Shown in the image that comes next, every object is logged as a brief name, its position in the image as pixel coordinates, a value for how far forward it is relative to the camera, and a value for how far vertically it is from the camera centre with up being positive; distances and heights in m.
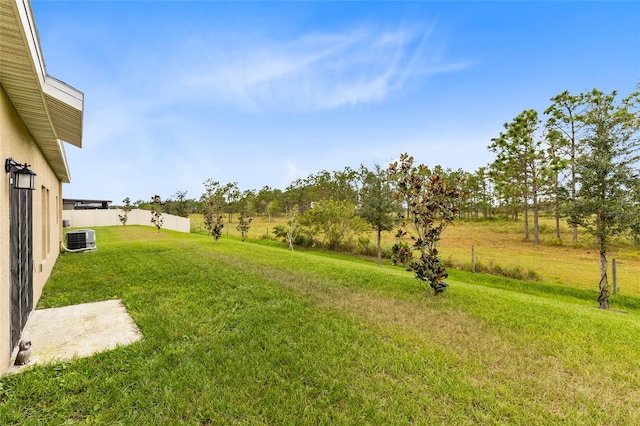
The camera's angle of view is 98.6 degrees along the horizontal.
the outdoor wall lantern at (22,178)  3.08 +0.37
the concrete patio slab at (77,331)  3.19 -1.64
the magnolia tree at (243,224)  19.33 -0.91
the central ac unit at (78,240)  10.39 -1.11
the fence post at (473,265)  12.39 -2.42
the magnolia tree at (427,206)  5.27 +0.10
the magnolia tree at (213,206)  14.07 +0.30
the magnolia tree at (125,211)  24.83 -0.01
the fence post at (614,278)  9.25 -2.24
